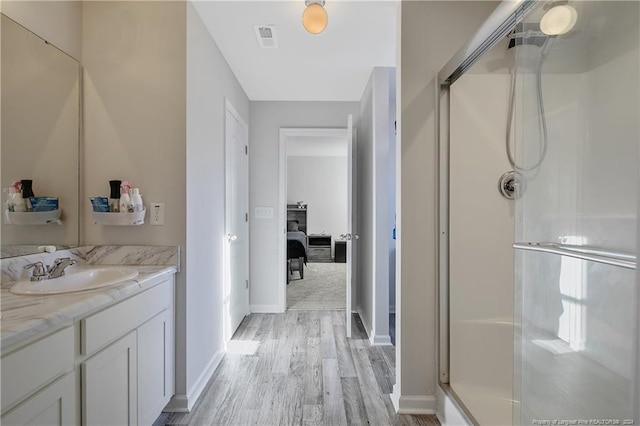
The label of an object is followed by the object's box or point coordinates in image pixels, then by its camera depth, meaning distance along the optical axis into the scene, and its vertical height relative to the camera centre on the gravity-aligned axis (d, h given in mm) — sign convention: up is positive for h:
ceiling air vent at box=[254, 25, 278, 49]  2094 +1289
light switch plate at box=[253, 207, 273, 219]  3463 +9
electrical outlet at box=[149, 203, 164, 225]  1738 -3
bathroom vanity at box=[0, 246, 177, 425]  849 -508
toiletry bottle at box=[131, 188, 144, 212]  1649 +63
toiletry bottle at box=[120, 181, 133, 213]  1630 +61
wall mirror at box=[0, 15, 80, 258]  1352 +393
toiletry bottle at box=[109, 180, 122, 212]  1656 +90
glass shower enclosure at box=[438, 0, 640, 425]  1121 +42
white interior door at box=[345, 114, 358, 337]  2779 -9
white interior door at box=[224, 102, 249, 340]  2641 -82
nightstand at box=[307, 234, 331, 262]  7262 -856
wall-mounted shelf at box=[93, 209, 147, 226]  1620 -31
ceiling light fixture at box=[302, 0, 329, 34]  1665 +1089
